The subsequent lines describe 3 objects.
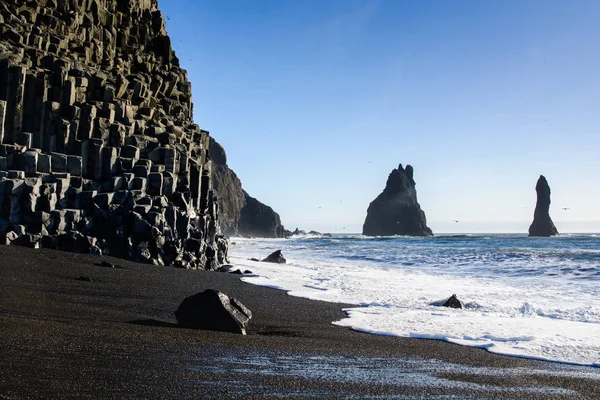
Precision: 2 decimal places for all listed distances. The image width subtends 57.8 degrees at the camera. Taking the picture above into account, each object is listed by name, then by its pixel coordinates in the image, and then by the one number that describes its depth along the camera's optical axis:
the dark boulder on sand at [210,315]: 7.53
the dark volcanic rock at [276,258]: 28.97
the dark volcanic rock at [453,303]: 12.73
